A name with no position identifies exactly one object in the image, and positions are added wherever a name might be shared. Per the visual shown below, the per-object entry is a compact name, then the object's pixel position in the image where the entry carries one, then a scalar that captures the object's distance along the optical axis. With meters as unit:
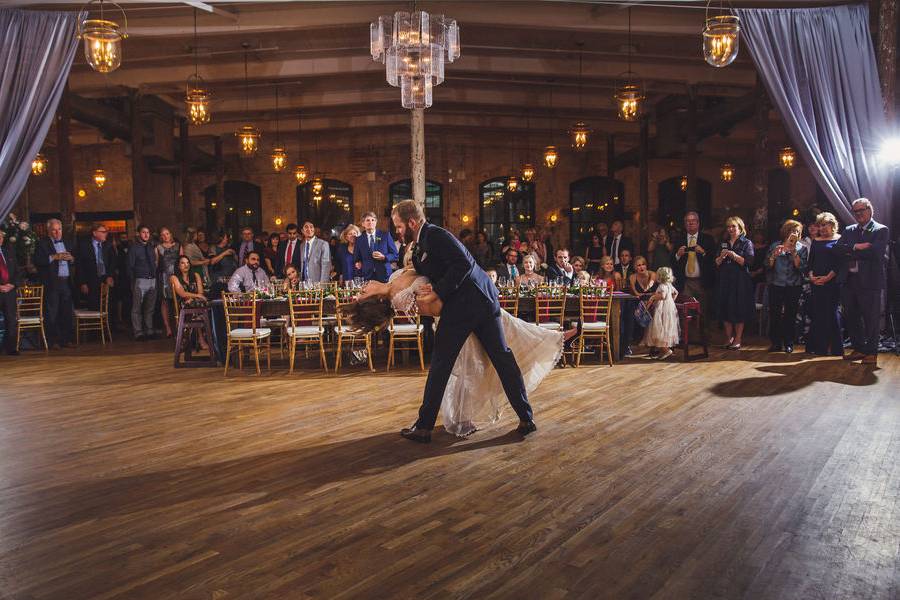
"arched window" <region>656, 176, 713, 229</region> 20.50
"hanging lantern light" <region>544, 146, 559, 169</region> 14.93
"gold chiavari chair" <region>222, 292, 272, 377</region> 7.01
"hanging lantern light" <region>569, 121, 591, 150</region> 11.81
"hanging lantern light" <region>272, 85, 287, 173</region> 13.76
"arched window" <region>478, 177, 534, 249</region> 20.42
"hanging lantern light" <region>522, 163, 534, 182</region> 16.38
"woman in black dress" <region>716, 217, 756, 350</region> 8.30
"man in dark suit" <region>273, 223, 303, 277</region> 9.07
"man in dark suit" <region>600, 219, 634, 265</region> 10.74
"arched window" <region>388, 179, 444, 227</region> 20.16
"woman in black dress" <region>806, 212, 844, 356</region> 7.39
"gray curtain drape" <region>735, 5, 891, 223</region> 7.30
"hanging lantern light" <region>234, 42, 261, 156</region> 10.89
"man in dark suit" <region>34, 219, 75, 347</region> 9.43
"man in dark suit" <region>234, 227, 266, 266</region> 10.14
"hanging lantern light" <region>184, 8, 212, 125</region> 8.77
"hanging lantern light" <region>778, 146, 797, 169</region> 15.61
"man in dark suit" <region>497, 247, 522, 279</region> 8.63
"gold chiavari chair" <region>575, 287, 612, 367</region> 7.43
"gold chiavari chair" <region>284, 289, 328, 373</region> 7.11
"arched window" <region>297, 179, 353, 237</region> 20.39
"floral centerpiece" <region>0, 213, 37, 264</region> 9.33
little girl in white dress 7.80
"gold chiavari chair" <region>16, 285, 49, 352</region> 9.11
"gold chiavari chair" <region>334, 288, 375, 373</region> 7.16
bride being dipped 4.23
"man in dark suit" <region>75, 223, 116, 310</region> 10.41
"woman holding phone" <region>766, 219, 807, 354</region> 8.00
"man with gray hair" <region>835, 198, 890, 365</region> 6.91
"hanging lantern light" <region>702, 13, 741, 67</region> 6.43
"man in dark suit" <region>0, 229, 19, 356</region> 8.69
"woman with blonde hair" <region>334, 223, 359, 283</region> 8.48
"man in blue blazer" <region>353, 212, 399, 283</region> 8.23
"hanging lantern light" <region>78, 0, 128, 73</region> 5.91
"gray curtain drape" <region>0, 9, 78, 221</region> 6.46
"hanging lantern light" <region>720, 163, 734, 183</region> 18.25
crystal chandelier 6.49
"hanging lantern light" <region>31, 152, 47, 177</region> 13.76
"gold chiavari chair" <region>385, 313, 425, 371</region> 7.20
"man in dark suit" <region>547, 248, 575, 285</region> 8.25
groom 4.20
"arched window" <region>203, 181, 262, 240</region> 20.58
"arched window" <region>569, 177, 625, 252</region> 20.50
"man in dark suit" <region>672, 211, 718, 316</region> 8.63
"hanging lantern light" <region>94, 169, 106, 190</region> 17.05
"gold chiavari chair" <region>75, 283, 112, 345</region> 9.85
